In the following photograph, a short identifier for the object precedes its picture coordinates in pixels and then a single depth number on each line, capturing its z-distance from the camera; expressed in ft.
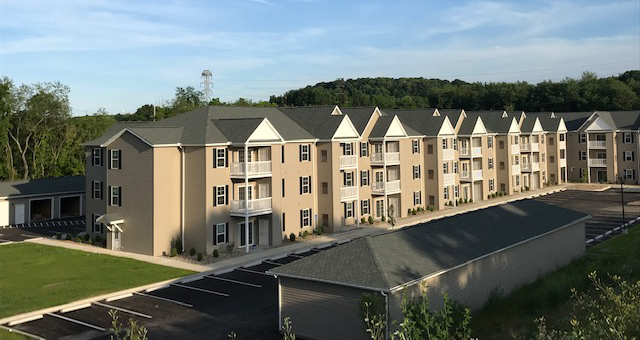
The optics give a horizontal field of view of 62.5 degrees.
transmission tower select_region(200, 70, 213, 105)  345.10
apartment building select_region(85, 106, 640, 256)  123.03
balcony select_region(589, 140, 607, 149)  260.83
